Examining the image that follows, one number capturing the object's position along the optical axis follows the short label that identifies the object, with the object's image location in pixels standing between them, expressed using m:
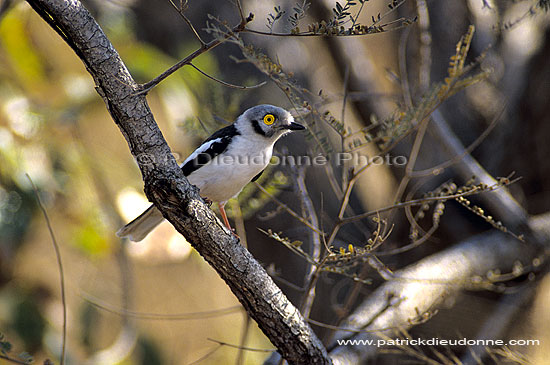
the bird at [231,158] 5.97
